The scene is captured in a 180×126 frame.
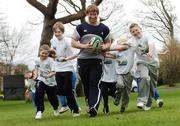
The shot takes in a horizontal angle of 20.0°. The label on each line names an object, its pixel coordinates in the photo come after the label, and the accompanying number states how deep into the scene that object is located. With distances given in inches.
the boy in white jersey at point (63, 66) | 426.9
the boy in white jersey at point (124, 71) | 447.5
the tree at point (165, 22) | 2778.1
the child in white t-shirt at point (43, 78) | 424.8
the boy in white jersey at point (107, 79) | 444.7
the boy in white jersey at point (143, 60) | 450.0
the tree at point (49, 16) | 1195.9
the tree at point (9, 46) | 2159.3
